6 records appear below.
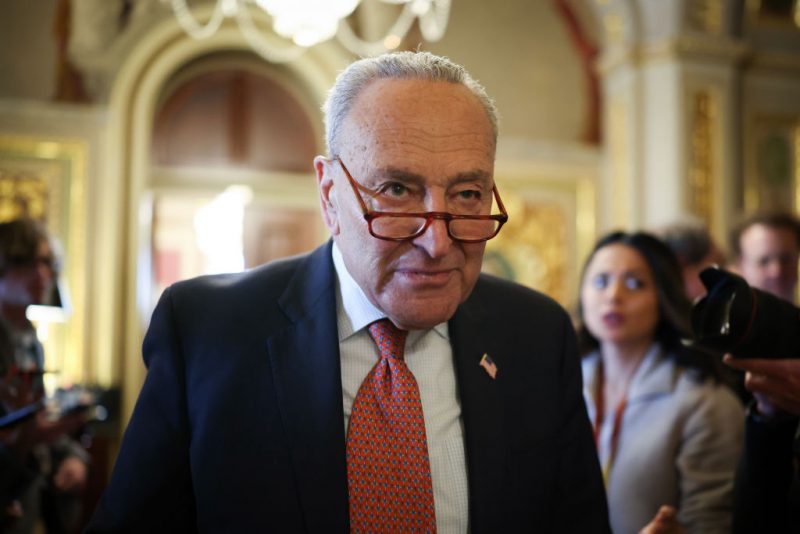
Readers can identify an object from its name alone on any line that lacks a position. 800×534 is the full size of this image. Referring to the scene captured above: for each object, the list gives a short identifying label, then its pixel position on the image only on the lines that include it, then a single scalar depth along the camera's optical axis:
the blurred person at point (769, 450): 1.60
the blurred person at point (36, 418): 2.59
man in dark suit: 1.30
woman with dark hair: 2.18
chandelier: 5.63
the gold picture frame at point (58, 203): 5.23
